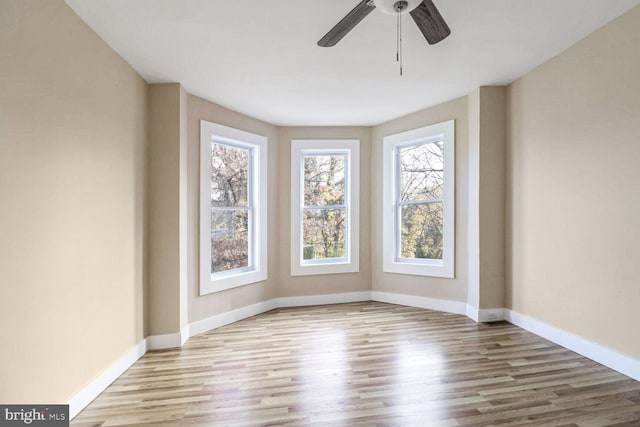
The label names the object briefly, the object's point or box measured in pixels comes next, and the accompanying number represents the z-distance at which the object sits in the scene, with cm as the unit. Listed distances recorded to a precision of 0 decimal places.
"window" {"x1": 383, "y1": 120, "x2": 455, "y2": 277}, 404
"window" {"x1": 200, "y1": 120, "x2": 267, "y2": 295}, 363
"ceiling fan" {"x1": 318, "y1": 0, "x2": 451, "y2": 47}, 172
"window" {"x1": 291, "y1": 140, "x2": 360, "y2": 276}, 466
